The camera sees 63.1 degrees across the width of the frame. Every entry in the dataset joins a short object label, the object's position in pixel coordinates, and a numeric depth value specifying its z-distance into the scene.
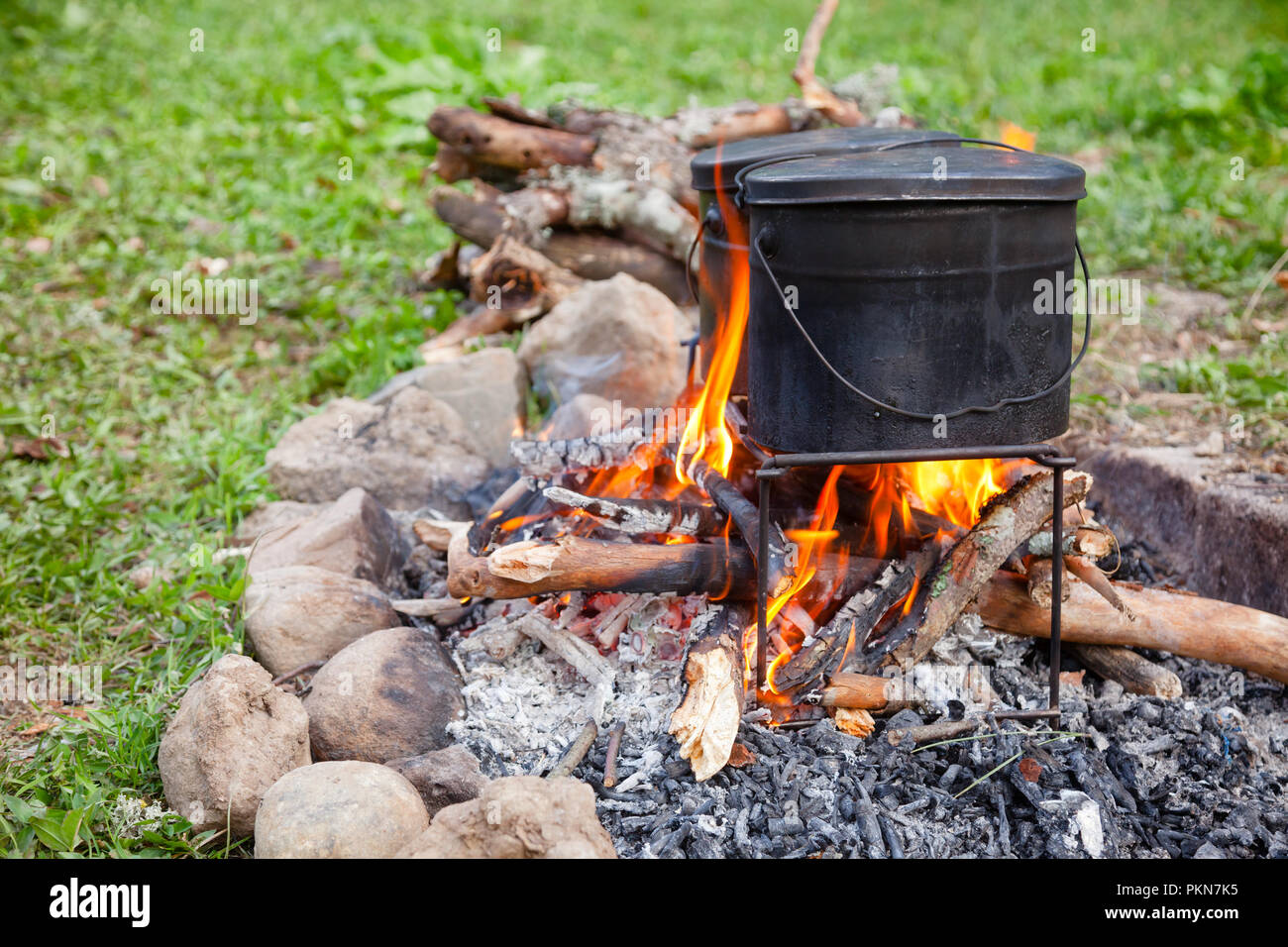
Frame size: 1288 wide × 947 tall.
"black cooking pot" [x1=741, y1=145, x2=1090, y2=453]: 2.48
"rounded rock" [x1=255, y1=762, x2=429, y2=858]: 2.35
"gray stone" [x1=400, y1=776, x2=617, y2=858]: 2.21
